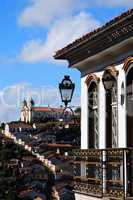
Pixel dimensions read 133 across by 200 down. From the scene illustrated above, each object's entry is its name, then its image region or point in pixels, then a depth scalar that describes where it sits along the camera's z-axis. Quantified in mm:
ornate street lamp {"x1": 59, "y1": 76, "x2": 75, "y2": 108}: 15672
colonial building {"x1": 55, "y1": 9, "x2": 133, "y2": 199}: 12828
